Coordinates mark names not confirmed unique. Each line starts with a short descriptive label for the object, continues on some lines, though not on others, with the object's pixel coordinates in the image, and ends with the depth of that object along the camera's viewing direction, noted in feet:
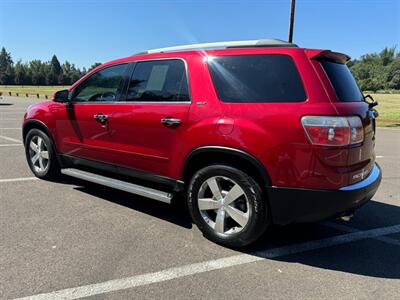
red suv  9.92
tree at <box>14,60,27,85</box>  437.17
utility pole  54.08
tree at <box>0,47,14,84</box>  433.89
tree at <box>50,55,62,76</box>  481.42
